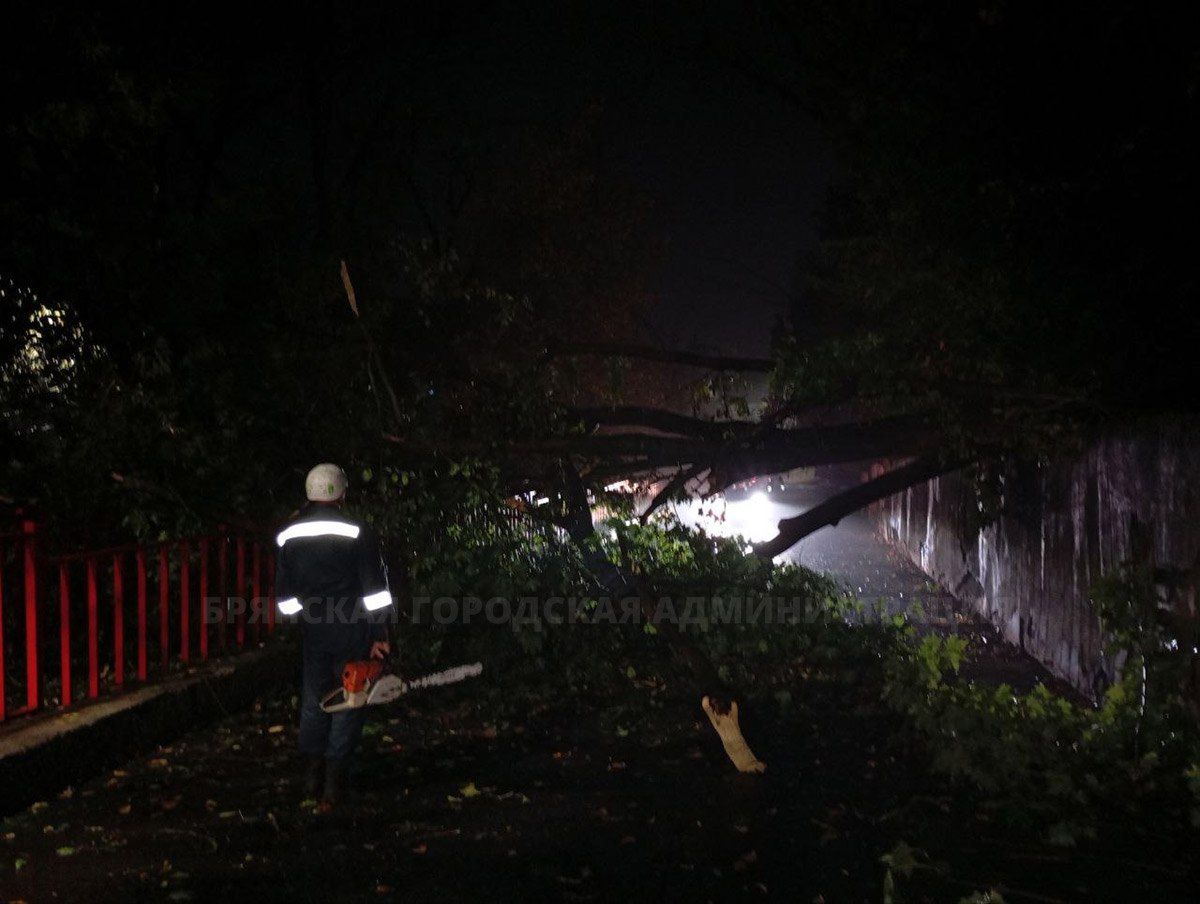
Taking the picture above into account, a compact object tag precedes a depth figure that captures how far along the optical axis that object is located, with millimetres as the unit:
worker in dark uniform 5258
